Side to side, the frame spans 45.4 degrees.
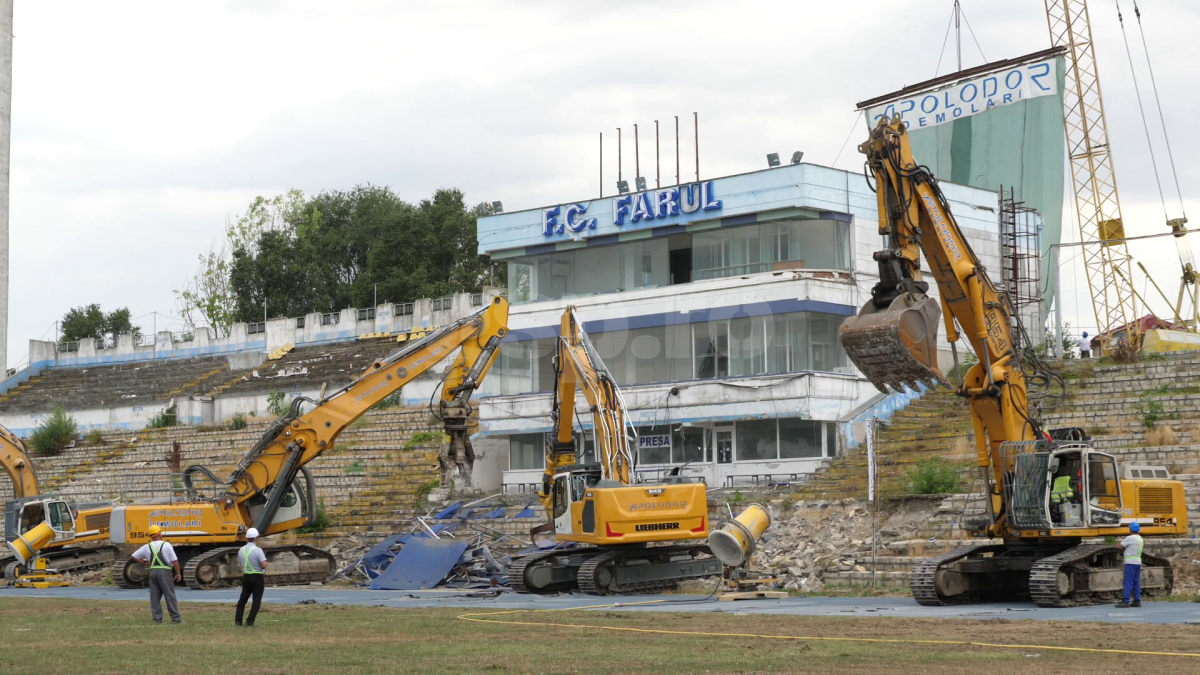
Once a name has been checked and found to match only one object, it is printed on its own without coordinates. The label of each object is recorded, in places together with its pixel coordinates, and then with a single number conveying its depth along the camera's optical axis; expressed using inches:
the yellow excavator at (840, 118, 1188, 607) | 924.0
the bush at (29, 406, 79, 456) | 2635.3
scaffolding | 2016.5
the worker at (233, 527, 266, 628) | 872.3
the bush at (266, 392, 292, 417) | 2604.8
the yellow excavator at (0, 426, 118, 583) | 1531.7
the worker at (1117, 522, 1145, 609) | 918.4
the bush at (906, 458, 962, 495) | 1384.1
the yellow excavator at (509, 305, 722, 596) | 1145.4
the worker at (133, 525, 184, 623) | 901.8
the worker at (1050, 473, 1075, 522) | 948.6
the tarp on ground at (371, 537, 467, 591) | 1341.0
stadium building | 1780.3
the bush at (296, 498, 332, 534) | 1754.4
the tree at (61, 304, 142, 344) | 4131.4
